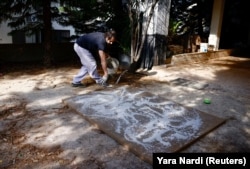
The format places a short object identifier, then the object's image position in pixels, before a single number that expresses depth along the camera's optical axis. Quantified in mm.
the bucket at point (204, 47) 8602
